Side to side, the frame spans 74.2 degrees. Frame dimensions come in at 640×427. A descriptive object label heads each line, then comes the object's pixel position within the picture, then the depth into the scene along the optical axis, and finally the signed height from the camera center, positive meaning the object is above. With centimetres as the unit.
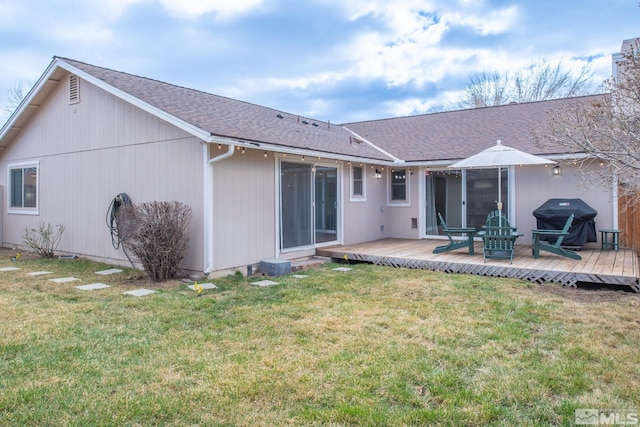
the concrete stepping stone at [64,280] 674 -104
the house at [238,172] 716 +86
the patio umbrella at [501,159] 758 +93
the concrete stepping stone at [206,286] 627 -109
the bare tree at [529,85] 1980 +636
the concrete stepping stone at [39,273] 735 -101
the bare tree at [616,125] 454 +106
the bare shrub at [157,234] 649 -32
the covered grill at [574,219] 816 -20
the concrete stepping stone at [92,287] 619 -107
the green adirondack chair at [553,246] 722 -65
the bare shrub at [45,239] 944 -54
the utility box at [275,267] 732 -95
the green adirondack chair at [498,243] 736 -59
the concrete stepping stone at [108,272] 739 -102
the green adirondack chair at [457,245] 820 -68
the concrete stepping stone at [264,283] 654 -110
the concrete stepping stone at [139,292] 587 -110
